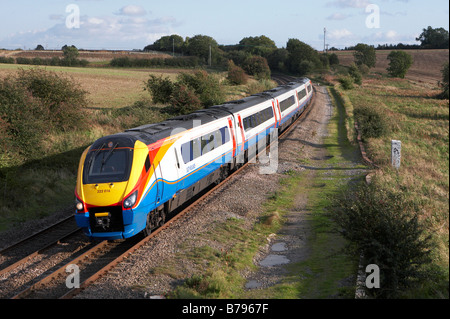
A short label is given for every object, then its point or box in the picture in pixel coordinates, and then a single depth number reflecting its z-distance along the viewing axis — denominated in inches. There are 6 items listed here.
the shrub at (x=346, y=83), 2662.4
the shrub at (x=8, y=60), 3681.6
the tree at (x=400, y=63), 3609.7
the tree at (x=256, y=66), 3329.2
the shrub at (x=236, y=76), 2591.0
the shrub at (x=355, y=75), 2999.5
